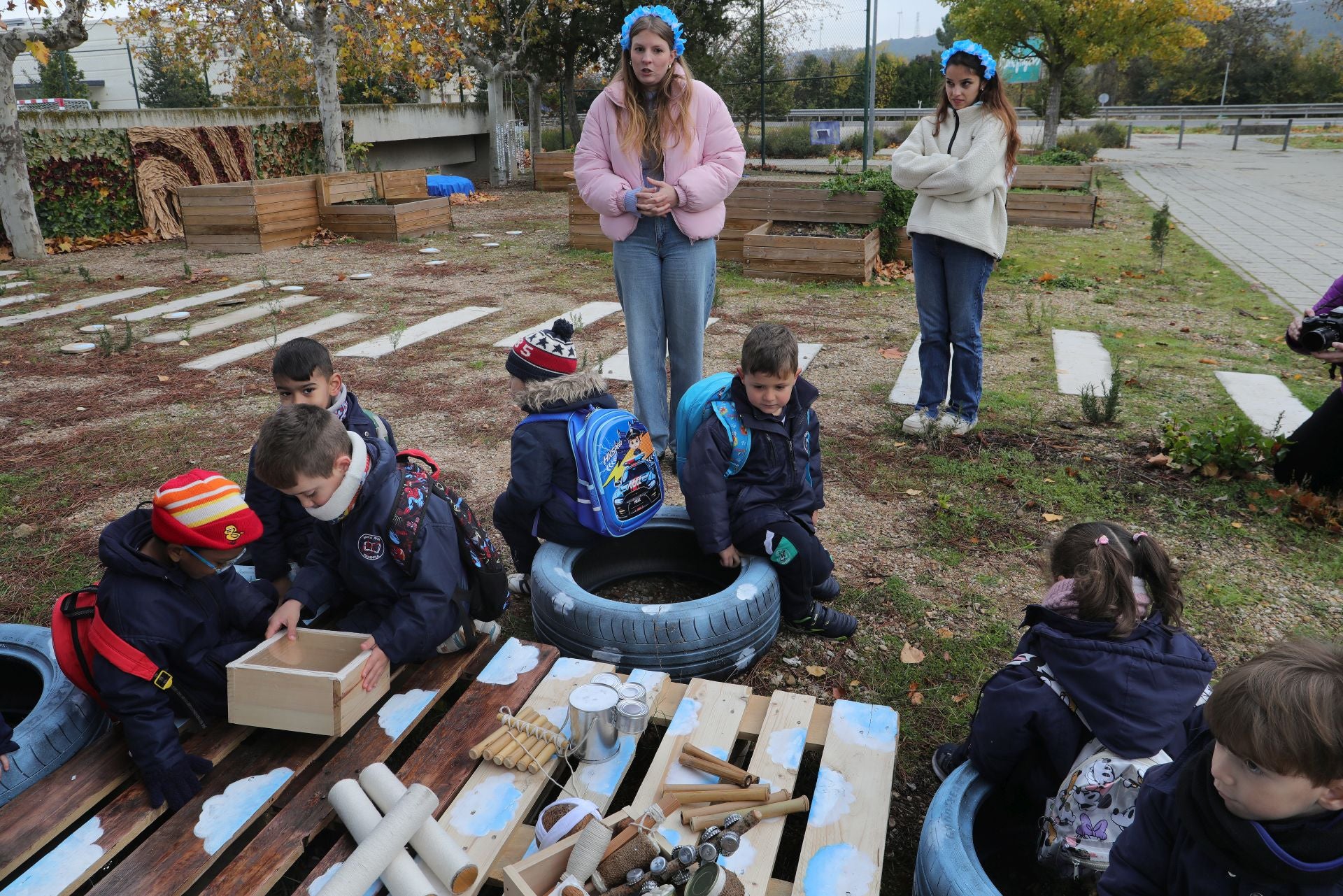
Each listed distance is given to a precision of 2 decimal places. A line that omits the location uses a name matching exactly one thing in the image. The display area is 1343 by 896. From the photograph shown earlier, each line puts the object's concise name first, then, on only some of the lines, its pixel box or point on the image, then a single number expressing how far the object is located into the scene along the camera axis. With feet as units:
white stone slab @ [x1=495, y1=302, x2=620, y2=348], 24.63
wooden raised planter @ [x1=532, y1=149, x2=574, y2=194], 62.54
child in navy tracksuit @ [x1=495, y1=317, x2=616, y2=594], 10.31
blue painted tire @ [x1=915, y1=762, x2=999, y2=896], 6.02
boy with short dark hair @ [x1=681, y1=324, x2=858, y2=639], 10.18
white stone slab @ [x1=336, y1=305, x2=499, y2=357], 22.76
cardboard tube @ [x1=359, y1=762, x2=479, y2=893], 6.23
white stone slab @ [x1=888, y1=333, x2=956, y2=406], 18.88
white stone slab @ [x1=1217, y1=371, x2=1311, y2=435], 16.84
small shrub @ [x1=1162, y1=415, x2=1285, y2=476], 14.47
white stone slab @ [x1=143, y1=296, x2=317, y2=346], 24.31
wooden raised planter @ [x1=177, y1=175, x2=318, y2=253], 36.73
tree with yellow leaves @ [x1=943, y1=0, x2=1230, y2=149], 67.77
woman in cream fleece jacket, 15.33
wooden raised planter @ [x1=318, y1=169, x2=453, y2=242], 39.47
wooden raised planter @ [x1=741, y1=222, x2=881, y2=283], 29.60
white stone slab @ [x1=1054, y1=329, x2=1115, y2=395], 19.44
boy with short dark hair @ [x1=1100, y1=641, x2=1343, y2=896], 4.44
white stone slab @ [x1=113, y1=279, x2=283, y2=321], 26.55
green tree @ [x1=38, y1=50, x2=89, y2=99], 87.30
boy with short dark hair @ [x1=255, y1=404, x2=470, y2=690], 8.01
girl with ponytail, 6.47
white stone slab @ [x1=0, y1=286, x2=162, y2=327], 26.23
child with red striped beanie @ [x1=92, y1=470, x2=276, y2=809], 7.18
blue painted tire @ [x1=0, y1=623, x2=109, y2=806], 7.38
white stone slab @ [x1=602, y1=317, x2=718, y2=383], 20.39
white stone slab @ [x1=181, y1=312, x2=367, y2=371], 21.85
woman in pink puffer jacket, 13.58
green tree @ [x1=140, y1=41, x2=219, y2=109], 92.22
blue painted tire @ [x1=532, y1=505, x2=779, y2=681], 9.23
